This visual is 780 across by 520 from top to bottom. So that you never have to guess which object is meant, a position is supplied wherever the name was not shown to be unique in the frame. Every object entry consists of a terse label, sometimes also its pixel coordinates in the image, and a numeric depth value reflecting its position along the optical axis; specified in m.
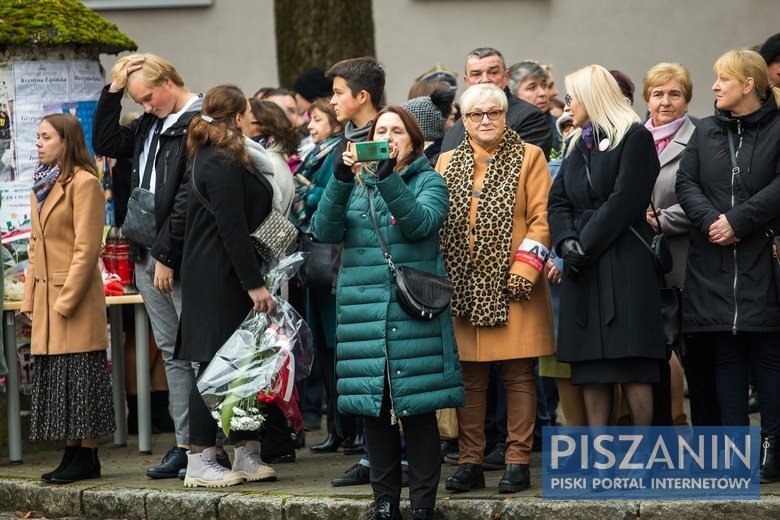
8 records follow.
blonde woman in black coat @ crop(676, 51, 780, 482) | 12.91
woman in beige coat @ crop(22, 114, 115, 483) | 14.59
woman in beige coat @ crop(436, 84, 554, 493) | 13.07
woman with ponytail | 13.78
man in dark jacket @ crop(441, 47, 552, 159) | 14.91
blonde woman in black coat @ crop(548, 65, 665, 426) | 12.68
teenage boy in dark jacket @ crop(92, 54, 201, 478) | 14.42
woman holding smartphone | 12.11
